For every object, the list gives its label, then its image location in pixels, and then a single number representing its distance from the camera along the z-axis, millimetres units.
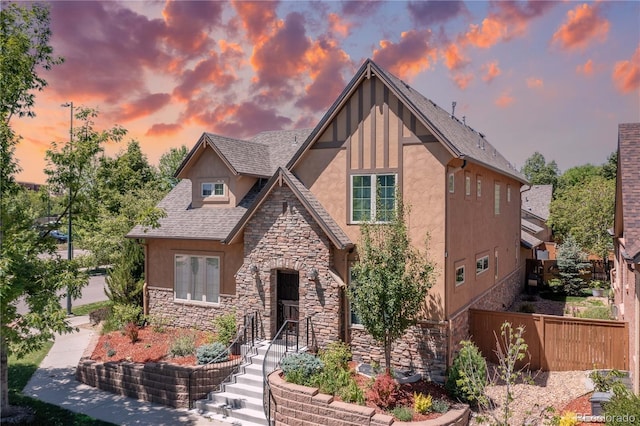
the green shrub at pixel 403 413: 10789
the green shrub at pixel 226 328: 15680
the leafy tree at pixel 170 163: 52531
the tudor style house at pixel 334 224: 13906
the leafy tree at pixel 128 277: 19922
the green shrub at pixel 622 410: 8281
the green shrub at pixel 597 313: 19219
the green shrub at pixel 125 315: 18797
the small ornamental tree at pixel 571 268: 28234
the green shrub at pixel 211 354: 14156
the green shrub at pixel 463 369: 12328
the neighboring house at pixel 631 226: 9789
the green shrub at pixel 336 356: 13297
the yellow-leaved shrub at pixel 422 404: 11219
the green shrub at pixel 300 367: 12188
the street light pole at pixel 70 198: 12695
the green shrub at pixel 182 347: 15258
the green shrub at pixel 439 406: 11406
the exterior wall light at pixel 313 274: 14609
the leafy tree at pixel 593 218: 33625
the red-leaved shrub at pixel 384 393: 11465
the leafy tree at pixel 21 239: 10320
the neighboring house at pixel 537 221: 34000
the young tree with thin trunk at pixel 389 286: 12164
